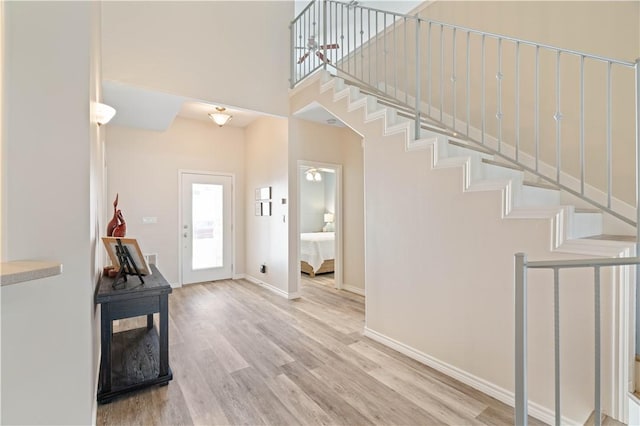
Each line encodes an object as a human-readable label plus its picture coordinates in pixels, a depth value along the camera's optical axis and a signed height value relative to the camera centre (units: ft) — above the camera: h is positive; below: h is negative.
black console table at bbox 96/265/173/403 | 6.73 -3.28
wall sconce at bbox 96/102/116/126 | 7.57 +2.67
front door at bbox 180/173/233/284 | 17.49 -1.02
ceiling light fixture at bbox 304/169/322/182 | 25.83 +3.20
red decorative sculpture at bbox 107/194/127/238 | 8.05 -0.42
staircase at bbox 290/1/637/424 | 5.68 -1.06
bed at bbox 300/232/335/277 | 19.70 -2.95
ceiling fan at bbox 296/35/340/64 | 12.78 +7.29
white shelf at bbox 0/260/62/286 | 3.52 -0.75
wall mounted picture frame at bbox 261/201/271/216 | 16.62 +0.18
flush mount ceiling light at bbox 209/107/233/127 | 14.91 +4.82
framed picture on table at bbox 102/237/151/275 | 7.29 -0.99
